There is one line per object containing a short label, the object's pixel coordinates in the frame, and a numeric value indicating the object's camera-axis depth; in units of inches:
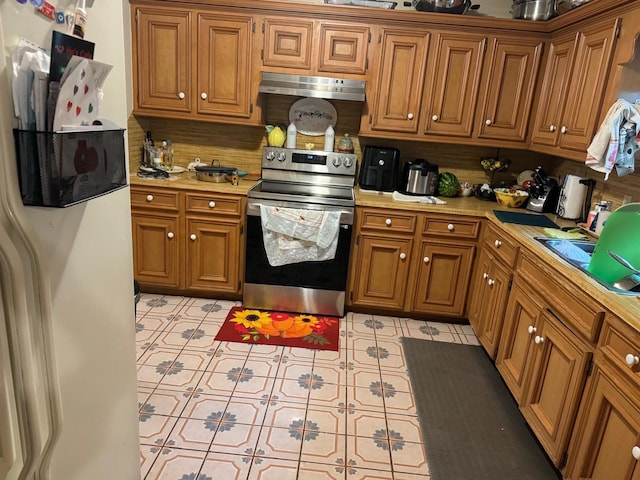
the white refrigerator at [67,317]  27.3
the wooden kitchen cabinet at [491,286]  101.7
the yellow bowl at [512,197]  125.6
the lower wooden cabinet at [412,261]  121.0
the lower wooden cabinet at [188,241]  123.3
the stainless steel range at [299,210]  119.2
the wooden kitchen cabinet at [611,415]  56.9
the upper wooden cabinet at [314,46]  120.4
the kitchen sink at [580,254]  69.5
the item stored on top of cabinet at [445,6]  118.0
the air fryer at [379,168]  133.6
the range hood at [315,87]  120.8
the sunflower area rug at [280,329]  112.5
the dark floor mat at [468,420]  77.5
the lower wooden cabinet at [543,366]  70.7
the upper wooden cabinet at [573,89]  93.7
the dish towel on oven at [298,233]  117.3
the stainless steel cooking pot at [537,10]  116.6
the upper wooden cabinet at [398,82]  120.6
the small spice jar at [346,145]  135.9
